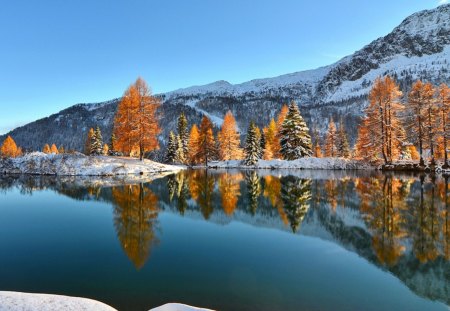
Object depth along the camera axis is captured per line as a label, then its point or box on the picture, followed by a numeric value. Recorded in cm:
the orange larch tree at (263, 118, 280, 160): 6975
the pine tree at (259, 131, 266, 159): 7012
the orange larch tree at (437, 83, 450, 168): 3828
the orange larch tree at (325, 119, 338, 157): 7108
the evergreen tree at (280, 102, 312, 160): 5594
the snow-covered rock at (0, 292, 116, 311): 479
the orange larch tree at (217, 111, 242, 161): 6781
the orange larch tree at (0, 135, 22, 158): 10458
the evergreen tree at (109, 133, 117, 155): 7800
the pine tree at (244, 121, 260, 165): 6129
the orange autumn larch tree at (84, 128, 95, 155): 8054
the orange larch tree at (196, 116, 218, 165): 6391
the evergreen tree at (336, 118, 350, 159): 7119
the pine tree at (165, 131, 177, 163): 7131
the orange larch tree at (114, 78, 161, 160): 4209
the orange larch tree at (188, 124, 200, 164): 6667
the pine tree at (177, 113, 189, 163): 7474
